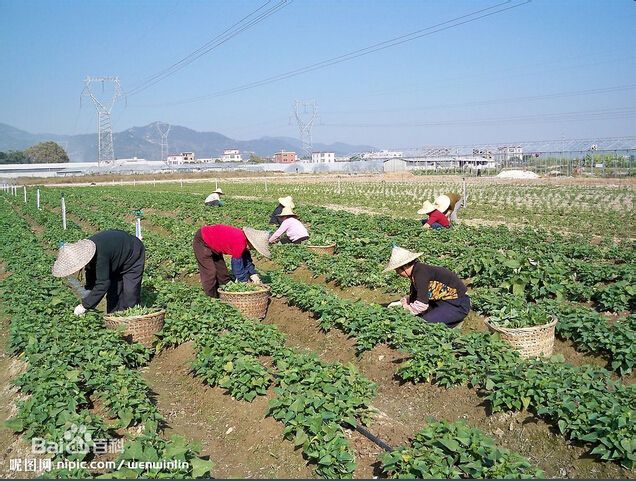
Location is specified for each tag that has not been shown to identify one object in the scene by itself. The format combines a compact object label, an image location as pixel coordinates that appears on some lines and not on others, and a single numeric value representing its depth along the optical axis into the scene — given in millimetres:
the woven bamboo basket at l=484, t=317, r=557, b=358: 6113
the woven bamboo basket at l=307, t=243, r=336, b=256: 11609
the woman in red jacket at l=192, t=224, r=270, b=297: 8125
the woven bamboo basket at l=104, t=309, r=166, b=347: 6883
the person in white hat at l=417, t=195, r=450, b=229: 13883
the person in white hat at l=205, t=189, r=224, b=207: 22458
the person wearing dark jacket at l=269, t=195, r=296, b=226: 12276
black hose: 4426
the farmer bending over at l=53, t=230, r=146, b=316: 6840
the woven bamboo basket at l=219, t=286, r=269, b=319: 7945
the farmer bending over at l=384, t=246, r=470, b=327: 6711
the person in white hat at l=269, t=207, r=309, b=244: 12070
